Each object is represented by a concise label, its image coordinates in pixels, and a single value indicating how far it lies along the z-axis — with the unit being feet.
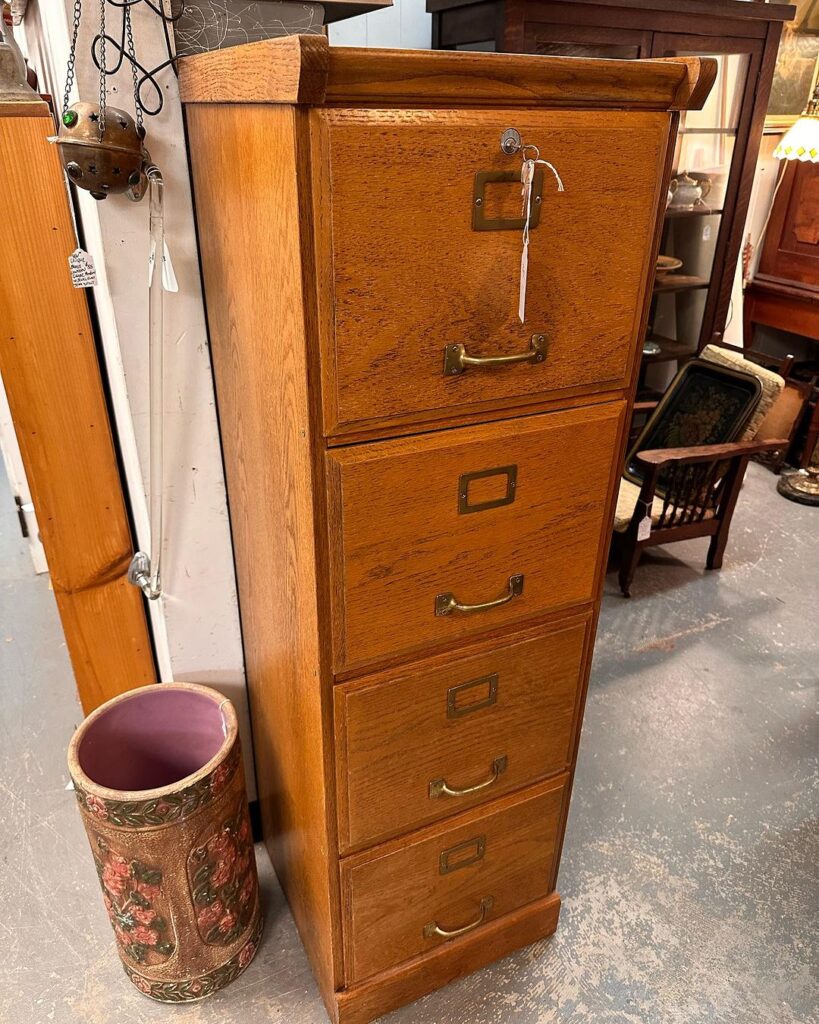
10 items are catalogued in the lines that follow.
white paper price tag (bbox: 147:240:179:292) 3.56
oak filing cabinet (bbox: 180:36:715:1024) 2.55
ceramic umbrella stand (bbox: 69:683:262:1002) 3.93
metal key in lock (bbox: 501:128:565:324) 2.63
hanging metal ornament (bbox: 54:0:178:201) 3.09
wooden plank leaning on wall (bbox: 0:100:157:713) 4.03
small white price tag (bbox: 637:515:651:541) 8.25
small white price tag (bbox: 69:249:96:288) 3.82
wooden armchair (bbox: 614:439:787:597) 8.11
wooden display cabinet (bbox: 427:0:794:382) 7.35
